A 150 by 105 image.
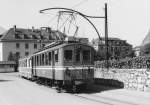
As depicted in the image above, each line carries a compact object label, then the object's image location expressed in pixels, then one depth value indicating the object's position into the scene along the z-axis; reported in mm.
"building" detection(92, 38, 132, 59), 108938
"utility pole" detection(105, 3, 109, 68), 23036
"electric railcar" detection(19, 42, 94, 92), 18780
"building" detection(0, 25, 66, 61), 93812
